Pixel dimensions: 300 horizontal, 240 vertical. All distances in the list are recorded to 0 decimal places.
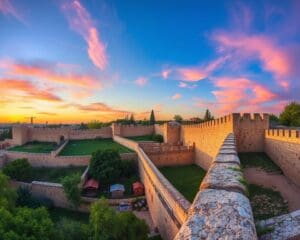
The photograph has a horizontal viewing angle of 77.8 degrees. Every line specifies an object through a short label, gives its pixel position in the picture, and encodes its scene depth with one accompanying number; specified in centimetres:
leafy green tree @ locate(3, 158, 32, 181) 1722
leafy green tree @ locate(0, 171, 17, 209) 1125
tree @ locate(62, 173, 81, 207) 1350
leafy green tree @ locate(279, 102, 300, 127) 2005
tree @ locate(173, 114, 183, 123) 5606
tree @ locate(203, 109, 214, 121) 4478
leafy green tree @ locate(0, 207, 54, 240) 781
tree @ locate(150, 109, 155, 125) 4851
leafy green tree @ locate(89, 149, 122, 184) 1581
